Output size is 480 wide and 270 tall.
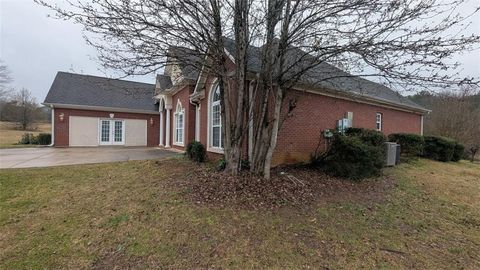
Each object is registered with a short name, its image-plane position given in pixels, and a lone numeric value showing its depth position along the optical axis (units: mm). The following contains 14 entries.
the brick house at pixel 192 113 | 10477
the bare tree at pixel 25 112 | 39125
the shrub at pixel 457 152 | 15455
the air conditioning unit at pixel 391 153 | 11256
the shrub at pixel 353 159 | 8609
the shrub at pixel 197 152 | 10625
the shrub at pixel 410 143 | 14086
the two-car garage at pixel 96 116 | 18656
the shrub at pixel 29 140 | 20812
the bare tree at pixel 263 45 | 5574
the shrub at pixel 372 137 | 9883
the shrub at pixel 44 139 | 20141
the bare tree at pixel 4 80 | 39166
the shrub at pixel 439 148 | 14672
